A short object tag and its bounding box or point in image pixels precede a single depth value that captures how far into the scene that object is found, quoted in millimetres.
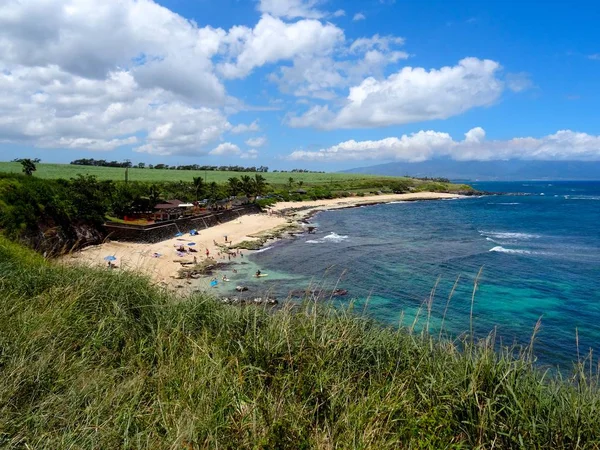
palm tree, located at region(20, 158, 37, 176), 50406
